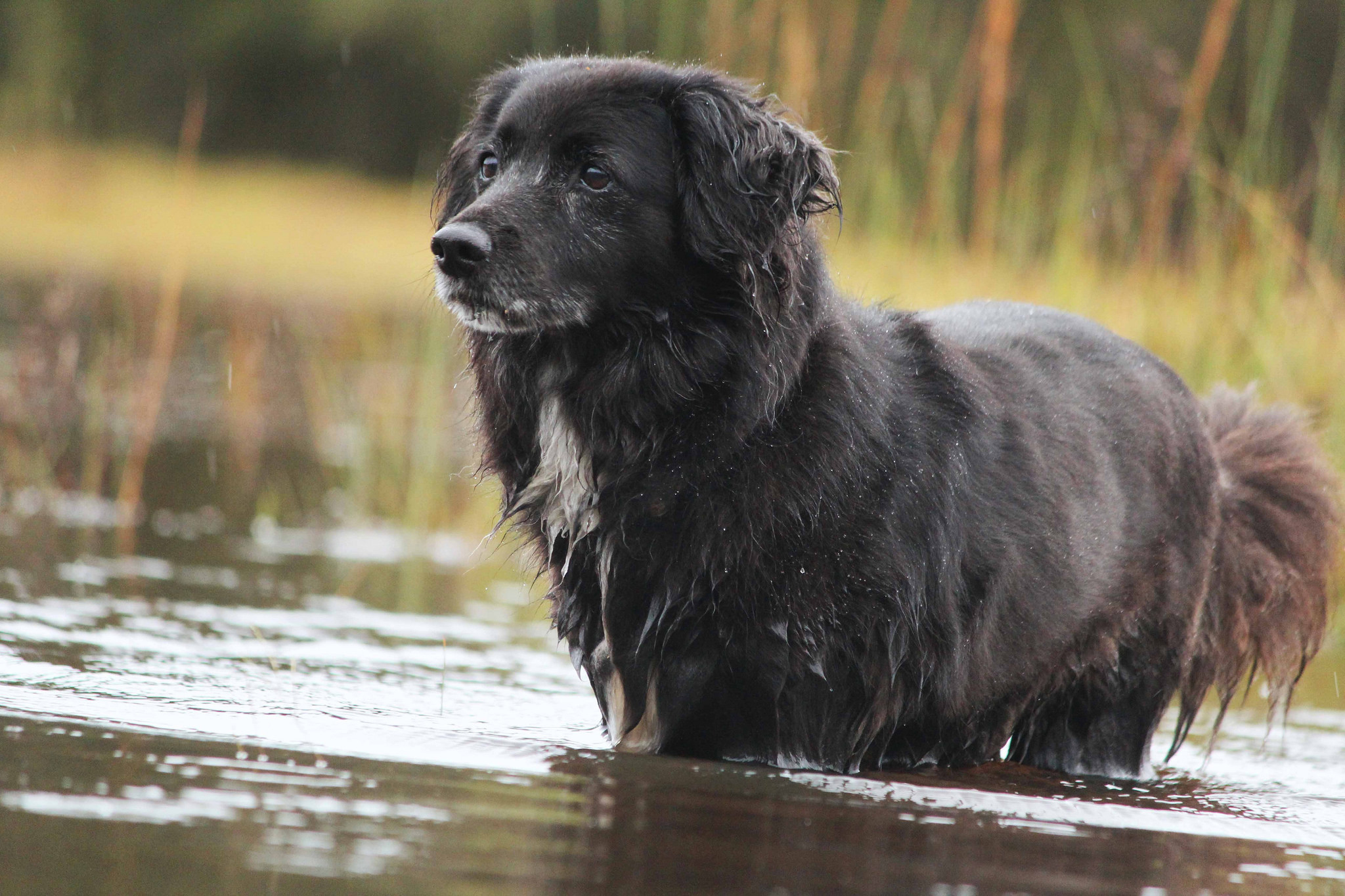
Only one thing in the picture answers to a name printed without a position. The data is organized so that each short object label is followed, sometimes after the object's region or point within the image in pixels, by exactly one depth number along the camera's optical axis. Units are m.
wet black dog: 6.68
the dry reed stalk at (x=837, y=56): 13.16
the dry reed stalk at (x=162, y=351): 12.05
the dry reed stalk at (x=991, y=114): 12.30
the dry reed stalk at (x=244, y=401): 16.34
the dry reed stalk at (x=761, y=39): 12.43
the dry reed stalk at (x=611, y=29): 11.77
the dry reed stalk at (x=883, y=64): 12.73
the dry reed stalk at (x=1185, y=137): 12.14
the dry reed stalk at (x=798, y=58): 12.45
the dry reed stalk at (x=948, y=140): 12.66
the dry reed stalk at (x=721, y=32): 12.49
